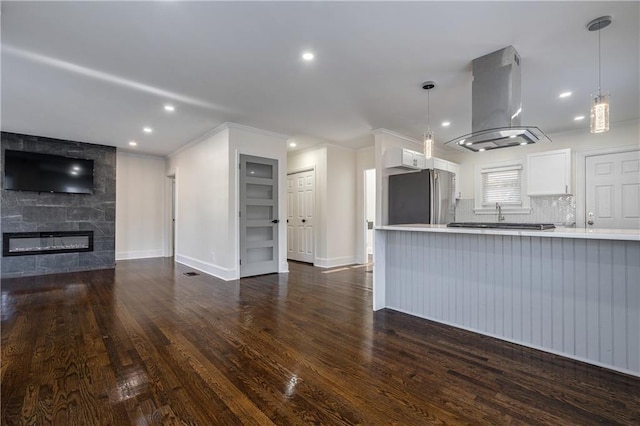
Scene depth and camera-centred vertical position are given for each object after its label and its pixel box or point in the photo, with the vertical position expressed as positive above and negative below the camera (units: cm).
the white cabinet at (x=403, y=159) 493 +94
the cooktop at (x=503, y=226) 243 -12
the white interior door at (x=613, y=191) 445 +35
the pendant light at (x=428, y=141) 317 +79
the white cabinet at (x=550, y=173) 485 +69
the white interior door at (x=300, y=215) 649 -4
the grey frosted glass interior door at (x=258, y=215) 498 -3
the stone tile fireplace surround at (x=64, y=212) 527 +3
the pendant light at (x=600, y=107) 217 +79
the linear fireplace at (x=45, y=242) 521 -55
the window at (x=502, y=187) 547 +50
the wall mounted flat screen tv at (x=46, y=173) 523 +77
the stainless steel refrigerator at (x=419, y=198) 477 +26
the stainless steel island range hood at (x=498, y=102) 255 +100
